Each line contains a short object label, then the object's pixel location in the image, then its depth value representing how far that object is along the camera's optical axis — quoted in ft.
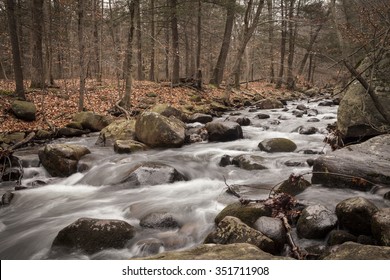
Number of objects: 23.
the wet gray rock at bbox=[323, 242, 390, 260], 9.84
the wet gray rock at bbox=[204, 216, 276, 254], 13.37
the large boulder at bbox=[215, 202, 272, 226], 15.80
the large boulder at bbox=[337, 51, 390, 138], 26.40
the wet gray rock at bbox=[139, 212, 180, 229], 17.31
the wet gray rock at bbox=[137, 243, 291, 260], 9.97
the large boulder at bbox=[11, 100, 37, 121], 38.27
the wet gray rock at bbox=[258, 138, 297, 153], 30.48
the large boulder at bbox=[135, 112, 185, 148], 32.55
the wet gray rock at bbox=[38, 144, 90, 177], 26.20
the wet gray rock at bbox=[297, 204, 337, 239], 14.78
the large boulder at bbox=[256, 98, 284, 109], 61.16
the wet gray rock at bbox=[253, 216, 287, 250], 14.19
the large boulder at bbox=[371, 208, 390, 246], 12.74
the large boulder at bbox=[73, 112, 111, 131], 39.96
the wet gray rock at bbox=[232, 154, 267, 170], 26.08
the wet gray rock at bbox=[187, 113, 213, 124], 44.91
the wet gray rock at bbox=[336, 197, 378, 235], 14.17
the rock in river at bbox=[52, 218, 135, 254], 15.12
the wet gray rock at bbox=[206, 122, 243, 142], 35.65
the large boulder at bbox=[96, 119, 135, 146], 34.39
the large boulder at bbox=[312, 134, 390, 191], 18.99
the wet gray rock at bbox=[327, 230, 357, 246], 13.92
